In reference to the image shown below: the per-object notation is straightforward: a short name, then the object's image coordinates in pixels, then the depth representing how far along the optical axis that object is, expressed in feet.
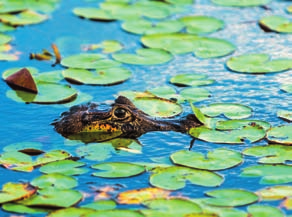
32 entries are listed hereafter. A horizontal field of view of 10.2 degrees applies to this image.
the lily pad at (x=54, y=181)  41.39
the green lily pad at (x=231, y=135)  45.60
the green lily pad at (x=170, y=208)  38.26
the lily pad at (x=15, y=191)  40.08
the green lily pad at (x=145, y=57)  56.74
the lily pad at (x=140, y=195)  39.90
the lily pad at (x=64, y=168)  42.85
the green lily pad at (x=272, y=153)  43.29
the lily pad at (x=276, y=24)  61.14
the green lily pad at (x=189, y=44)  57.79
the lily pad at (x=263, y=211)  38.14
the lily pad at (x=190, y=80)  53.26
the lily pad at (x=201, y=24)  61.52
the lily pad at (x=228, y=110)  48.44
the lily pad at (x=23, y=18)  63.78
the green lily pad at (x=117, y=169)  42.41
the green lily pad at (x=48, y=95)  51.72
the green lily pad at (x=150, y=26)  61.69
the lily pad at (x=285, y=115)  47.73
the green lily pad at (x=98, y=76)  53.93
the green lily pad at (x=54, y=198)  39.63
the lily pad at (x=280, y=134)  45.05
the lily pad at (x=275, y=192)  39.69
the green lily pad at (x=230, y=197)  39.14
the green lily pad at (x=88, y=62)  55.99
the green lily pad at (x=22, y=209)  39.35
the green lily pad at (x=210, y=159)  42.95
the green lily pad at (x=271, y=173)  41.34
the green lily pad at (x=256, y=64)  54.61
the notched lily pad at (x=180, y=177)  41.15
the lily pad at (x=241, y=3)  65.75
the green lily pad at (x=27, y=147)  45.30
